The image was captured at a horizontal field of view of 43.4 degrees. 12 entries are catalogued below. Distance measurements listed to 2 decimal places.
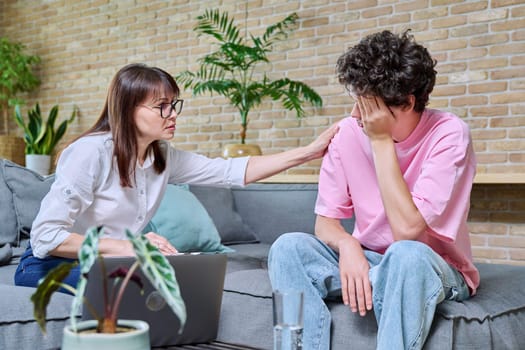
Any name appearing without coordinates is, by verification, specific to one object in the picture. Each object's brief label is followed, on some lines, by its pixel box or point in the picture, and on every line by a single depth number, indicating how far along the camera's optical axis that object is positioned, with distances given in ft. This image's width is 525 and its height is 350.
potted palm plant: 12.41
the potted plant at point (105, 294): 2.58
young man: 5.13
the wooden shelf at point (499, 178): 9.63
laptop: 4.29
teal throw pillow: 8.97
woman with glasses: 5.97
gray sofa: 5.57
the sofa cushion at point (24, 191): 8.39
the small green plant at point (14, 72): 16.81
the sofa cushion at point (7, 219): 8.27
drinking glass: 3.58
